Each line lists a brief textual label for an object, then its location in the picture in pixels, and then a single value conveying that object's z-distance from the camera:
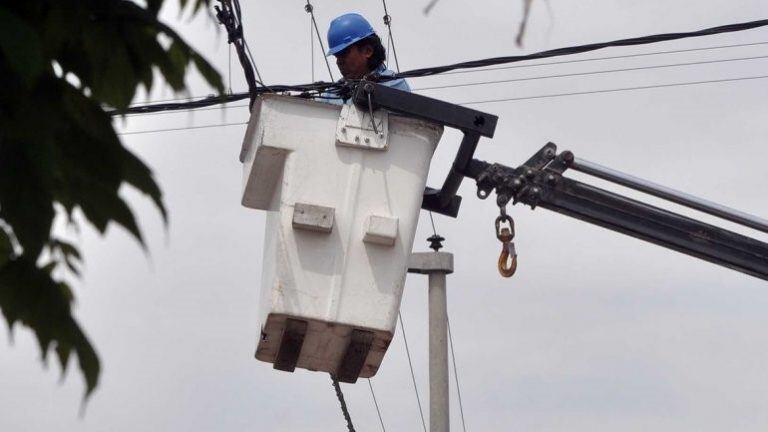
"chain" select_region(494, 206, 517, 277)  14.62
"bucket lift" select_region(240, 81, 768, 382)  12.89
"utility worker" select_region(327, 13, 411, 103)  16.83
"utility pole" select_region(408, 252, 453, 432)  27.62
